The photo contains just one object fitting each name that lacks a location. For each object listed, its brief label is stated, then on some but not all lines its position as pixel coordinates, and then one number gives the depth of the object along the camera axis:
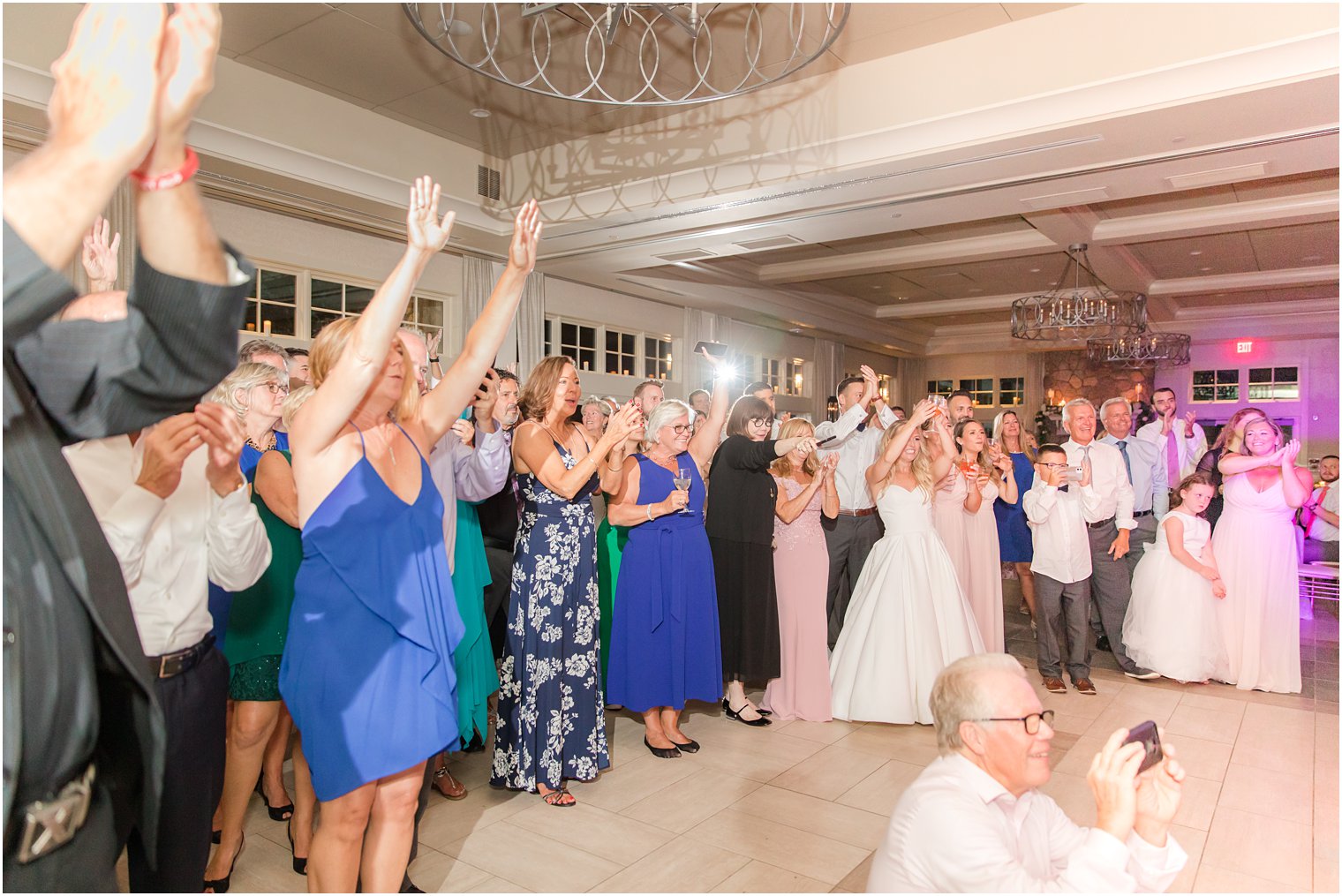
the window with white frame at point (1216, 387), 14.24
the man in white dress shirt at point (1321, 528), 8.02
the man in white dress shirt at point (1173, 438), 6.72
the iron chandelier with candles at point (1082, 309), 8.50
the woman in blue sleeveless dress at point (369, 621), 1.87
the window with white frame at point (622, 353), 10.09
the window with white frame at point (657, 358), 10.77
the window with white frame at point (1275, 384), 13.77
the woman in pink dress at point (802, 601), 4.25
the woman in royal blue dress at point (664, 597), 3.71
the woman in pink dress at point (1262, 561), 4.88
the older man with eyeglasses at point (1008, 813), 1.46
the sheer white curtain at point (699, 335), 11.12
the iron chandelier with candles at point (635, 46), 5.00
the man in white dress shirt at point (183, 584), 1.69
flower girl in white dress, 4.94
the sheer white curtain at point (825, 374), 13.81
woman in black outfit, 4.17
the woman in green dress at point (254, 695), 2.63
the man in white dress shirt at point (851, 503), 5.16
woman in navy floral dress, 3.19
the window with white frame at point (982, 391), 16.30
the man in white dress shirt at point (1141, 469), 5.98
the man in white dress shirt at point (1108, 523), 5.17
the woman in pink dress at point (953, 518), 4.93
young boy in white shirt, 4.85
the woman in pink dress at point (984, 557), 4.97
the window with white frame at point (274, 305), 6.62
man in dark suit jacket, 0.76
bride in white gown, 4.16
